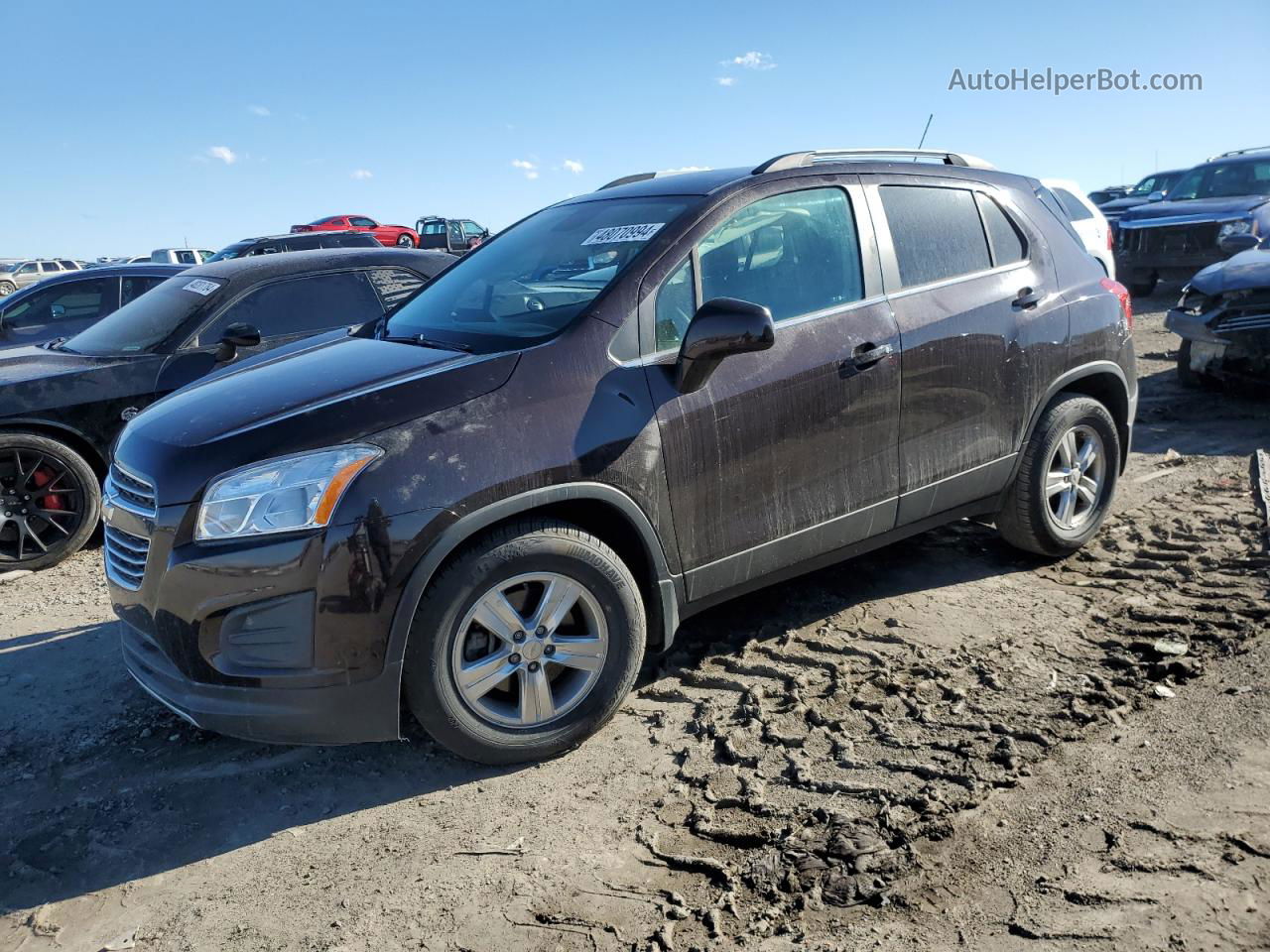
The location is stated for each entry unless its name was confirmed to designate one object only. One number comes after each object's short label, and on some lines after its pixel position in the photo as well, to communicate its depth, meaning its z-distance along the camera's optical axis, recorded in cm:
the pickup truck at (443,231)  2825
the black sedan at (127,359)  572
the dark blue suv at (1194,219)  1412
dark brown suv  293
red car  2891
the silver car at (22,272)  3503
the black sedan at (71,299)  859
